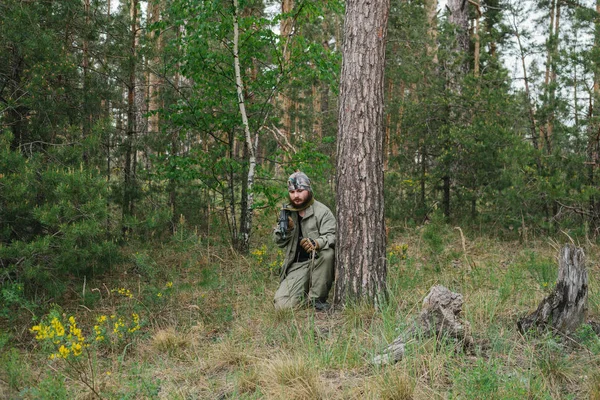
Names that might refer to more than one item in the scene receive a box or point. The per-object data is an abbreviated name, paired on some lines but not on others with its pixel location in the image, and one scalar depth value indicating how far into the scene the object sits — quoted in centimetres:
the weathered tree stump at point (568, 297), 346
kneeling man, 470
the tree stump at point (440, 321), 319
